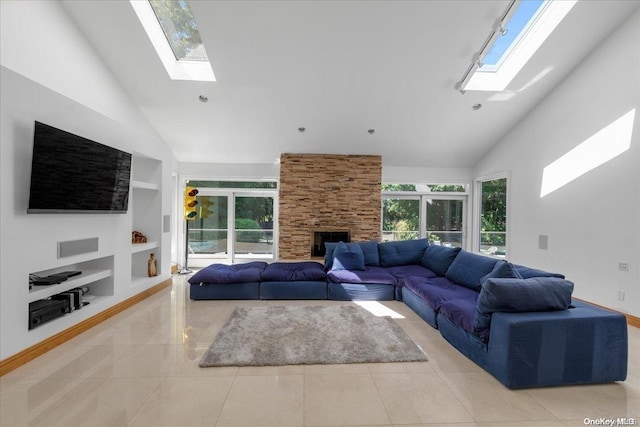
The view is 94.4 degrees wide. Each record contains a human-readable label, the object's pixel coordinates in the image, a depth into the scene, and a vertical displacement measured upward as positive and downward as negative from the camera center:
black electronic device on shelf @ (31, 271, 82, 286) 2.85 -0.68
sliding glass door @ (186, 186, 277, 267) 7.14 -0.28
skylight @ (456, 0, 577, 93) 3.83 +2.65
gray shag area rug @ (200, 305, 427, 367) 2.60 -1.23
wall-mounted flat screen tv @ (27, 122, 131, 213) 2.64 +0.38
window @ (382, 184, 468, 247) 7.46 +0.14
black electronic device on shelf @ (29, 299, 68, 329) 2.66 -0.95
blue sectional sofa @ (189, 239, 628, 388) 2.20 -0.88
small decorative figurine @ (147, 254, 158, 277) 4.69 -0.86
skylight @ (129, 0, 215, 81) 3.94 +2.57
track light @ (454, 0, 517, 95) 3.46 +2.33
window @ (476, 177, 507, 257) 6.29 +0.13
